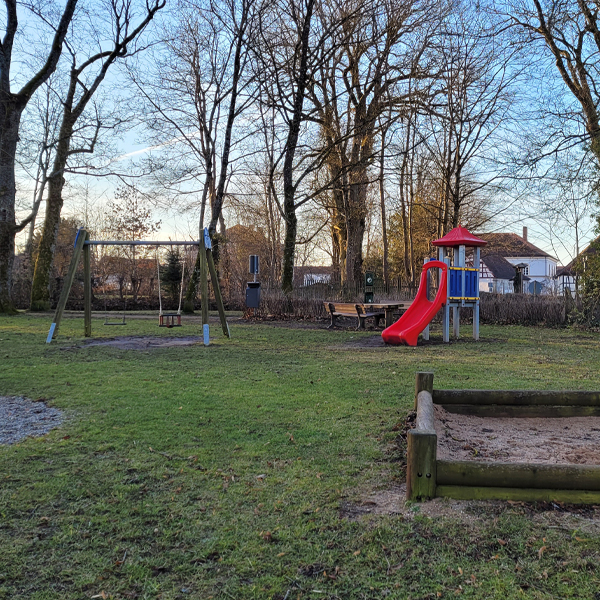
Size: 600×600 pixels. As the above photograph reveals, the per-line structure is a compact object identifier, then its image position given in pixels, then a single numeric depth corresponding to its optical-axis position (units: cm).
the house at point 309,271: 3995
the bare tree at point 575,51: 1517
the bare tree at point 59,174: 2175
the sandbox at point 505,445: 302
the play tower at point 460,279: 1296
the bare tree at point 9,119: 1867
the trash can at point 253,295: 1859
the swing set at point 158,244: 1175
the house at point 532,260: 6361
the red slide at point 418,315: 1208
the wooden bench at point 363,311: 1520
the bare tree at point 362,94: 1917
